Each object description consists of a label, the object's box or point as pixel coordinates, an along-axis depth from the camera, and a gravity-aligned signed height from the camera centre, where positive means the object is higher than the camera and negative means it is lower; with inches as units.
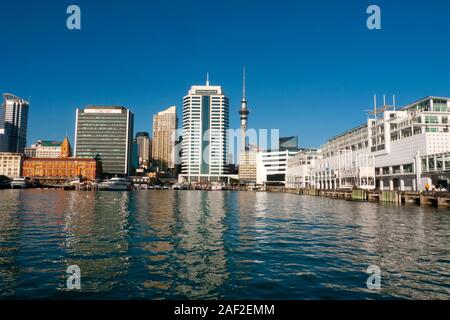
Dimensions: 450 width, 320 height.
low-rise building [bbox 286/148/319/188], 7145.7 +356.2
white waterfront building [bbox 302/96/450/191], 3380.9 +406.9
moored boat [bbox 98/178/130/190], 7509.8 +7.3
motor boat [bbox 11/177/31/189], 7447.8 +24.3
